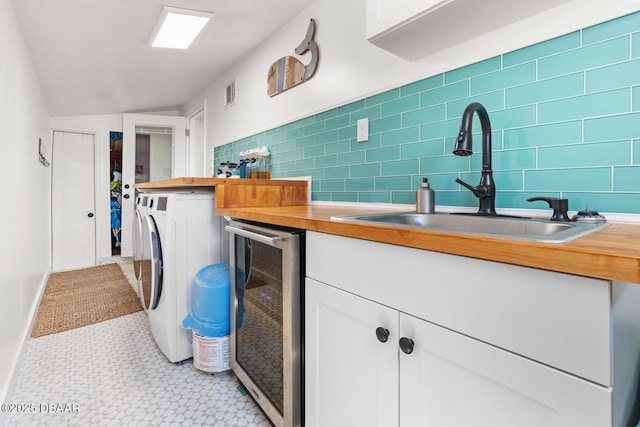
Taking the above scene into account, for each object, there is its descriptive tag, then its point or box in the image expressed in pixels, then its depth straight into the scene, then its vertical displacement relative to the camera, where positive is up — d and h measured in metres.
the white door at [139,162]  4.34 +0.69
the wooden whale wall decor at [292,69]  2.04 +0.97
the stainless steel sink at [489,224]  0.73 -0.05
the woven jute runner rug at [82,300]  2.44 -0.84
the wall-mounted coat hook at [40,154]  3.01 +0.51
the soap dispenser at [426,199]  1.27 +0.03
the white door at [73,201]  4.19 +0.08
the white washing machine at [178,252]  1.77 -0.26
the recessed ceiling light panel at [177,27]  2.08 +1.27
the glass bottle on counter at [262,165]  2.49 +0.34
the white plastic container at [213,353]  1.67 -0.76
